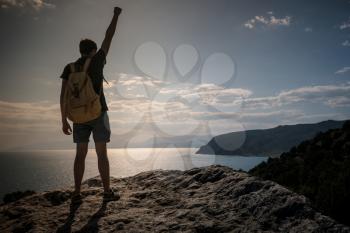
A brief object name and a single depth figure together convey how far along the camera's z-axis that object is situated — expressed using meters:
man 4.97
